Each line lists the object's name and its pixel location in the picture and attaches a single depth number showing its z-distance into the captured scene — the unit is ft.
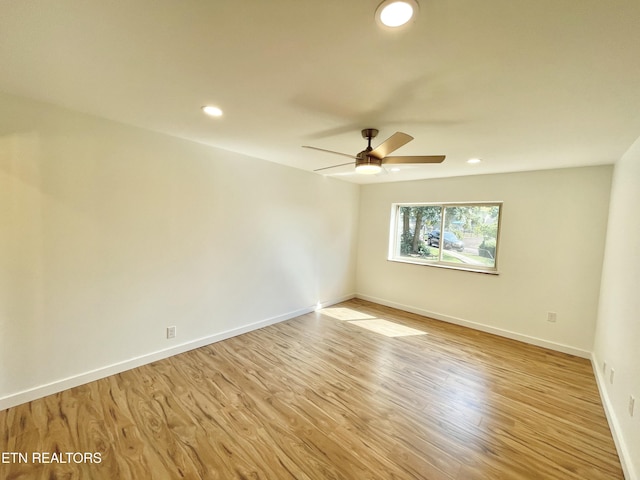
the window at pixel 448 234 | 12.72
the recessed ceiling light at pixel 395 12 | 3.20
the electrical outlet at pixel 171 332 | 9.25
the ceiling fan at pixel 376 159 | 6.94
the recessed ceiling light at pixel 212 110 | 6.42
